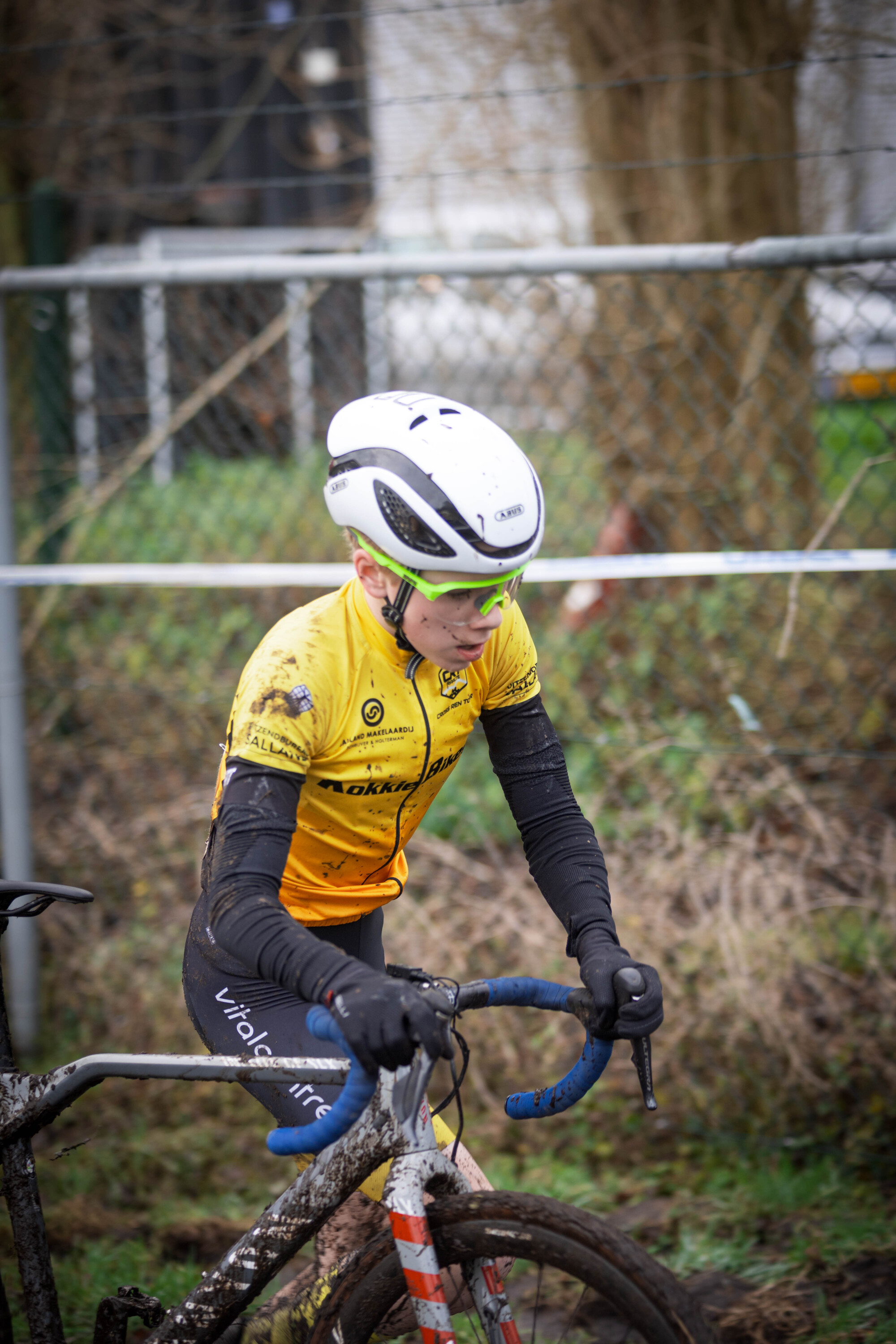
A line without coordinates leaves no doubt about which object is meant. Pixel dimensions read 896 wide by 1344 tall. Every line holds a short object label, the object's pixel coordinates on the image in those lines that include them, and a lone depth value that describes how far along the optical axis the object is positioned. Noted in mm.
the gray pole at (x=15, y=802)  7621
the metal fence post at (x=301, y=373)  8445
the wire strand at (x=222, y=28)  6477
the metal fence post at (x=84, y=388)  9070
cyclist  3367
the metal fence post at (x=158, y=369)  7898
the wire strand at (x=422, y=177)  5848
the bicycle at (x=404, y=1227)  3232
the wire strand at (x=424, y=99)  5895
